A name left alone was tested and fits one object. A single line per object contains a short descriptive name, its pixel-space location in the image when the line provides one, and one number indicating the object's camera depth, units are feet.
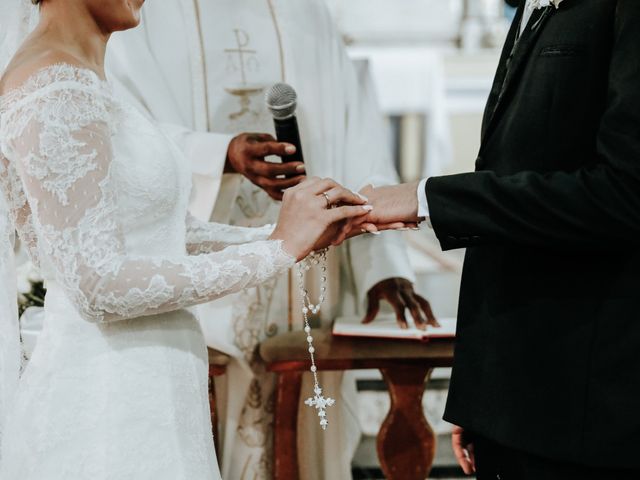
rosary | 6.05
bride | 5.04
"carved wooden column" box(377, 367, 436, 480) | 8.72
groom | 4.77
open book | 8.55
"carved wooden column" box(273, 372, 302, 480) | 9.09
